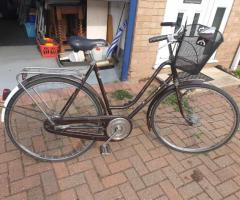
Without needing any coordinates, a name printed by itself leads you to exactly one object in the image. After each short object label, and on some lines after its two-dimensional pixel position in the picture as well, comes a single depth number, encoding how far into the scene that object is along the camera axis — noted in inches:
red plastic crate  166.1
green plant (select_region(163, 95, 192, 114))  120.2
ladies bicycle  82.4
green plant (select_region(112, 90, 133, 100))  139.0
